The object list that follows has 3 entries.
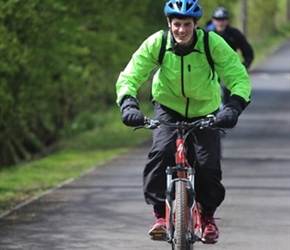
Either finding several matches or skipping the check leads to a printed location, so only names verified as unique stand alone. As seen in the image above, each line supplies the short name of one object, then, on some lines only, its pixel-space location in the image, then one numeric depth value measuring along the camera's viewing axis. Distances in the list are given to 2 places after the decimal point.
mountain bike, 16.11
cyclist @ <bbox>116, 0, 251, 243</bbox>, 16.72
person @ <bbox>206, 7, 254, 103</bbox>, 32.87
